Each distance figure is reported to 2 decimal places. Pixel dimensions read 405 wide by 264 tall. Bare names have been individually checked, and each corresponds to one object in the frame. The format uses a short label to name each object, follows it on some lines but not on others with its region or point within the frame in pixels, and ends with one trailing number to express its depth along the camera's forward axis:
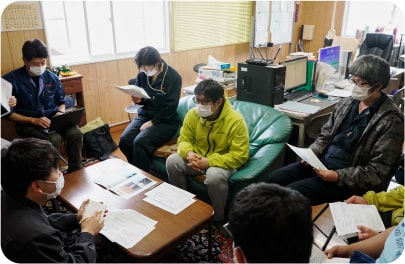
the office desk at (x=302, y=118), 2.54
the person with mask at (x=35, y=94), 2.54
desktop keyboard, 2.95
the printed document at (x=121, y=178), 2.00
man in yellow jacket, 2.12
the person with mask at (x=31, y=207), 1.17
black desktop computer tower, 2.68
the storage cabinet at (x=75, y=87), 3.19
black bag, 3.39
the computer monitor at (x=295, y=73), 2.98
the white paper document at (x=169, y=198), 1.81
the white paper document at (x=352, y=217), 1.49
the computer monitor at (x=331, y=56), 3.22
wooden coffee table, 1.52
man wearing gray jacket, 1.76
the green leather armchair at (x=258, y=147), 2.11
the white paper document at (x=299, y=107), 2.61
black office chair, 4.04
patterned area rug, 1.90
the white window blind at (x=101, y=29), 3.41
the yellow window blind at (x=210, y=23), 4.43
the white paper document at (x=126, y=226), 1.53
